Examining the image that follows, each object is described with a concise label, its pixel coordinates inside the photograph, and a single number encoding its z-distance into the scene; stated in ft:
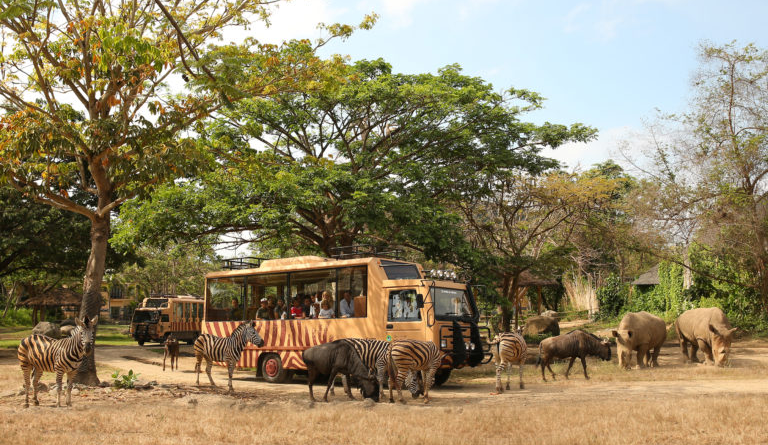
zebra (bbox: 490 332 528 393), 46.03
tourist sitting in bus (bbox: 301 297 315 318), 51.40
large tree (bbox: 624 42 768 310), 76.23
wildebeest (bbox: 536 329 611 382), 51.29
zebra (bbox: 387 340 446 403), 39.88
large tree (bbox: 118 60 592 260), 64.49
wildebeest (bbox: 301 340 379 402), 39.14
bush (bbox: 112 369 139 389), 43.21
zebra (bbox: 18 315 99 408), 36.58
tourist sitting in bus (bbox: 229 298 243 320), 55.88
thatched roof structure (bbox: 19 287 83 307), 132.87
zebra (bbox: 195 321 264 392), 46.73
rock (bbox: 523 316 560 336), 98.84
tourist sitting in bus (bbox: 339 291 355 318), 48.96
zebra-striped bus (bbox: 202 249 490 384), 46.44
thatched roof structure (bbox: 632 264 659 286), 128.26
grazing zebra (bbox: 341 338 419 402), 39.83
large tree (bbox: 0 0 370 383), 39.88
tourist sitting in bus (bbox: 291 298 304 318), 51.97
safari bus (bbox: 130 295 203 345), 103.50
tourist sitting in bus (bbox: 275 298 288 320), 52.85
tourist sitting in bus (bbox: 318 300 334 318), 49.93
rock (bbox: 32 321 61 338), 79.00
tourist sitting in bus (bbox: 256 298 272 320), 53.98
